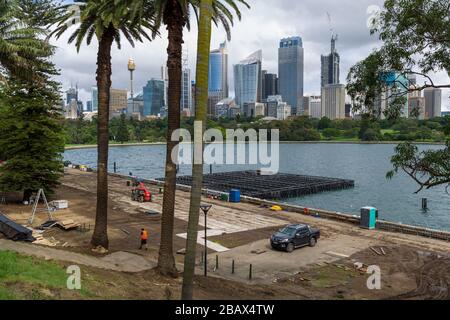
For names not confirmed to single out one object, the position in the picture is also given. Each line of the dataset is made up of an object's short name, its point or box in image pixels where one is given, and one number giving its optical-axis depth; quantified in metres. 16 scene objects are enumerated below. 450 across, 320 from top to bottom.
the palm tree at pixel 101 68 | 22.05
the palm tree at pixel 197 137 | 11.66
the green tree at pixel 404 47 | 14.04
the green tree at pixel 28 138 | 37.81
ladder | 30.62
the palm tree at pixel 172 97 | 18.17
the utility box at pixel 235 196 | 44.38
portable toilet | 32.12
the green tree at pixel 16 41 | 22.34
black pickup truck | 24.91
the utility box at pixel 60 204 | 37.37
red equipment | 43.91
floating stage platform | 67.94
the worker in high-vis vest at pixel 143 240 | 24.58
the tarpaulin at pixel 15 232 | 21.27
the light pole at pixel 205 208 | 19.71
